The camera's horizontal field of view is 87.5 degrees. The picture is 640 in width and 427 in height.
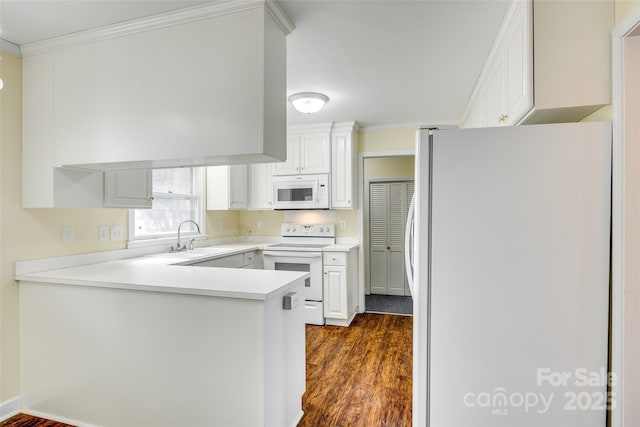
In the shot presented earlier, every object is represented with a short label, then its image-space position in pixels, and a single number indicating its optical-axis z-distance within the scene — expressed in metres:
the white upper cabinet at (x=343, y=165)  4.04
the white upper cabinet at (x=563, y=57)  1.47
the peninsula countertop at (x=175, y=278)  1.70
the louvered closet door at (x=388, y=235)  5.26
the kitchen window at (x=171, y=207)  3.10
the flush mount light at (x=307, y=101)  2.96
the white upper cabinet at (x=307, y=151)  4.09
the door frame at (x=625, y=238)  1.33
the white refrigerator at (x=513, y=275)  1.41
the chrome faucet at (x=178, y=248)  3.32
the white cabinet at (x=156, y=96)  1.70
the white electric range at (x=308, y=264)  3.85
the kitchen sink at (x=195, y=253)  3.00
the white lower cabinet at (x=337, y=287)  3.78
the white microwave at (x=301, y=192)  4.11
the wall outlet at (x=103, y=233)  2.61
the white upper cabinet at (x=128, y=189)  2.44
